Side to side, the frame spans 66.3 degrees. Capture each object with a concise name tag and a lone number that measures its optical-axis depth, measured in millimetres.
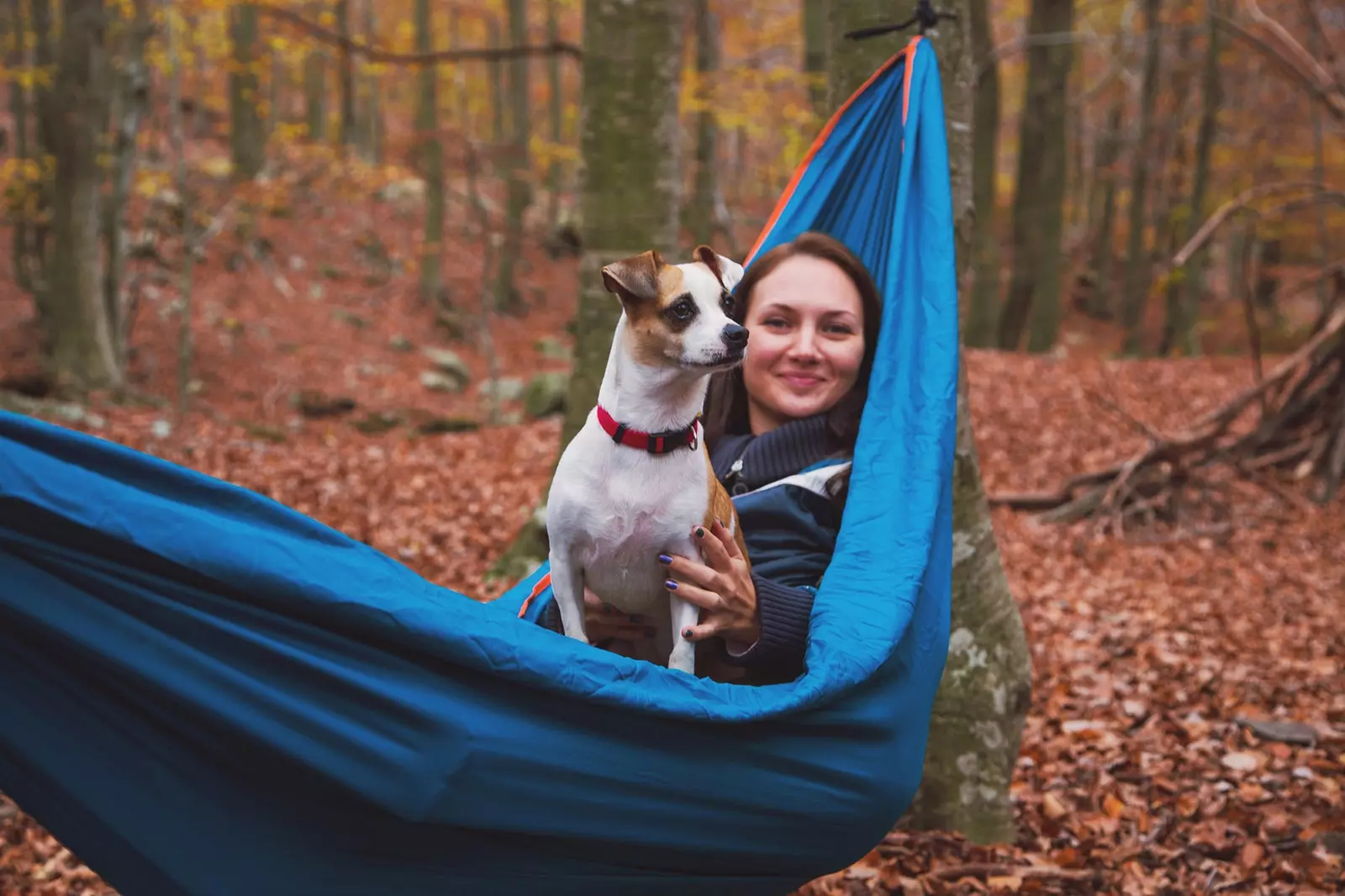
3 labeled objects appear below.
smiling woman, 2193
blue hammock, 1573
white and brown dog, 1974
